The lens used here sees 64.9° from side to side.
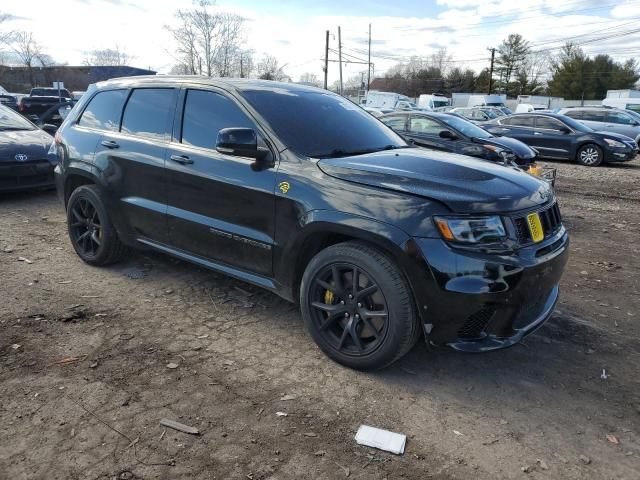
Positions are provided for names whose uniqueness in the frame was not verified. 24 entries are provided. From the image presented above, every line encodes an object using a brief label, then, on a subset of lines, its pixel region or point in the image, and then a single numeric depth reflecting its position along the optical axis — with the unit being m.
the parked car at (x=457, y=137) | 9.02
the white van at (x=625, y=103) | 33.47
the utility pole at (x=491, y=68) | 67.88
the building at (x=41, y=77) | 58.66
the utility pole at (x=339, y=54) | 58.81
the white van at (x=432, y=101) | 37.78
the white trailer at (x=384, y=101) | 33.93
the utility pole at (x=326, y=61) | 55.10
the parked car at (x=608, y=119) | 17.58
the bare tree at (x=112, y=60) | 65.12
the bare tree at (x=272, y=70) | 56.11
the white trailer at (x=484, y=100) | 45.29
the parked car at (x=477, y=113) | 22.83
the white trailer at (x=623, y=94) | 50.44
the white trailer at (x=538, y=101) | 51.28
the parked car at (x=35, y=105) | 12.77
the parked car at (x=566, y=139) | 14.24
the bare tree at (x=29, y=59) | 58.62
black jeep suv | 2.84
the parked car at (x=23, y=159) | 7.54
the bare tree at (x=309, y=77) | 65.29
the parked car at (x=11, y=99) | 20.43
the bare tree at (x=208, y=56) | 46.00
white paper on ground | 2.55
